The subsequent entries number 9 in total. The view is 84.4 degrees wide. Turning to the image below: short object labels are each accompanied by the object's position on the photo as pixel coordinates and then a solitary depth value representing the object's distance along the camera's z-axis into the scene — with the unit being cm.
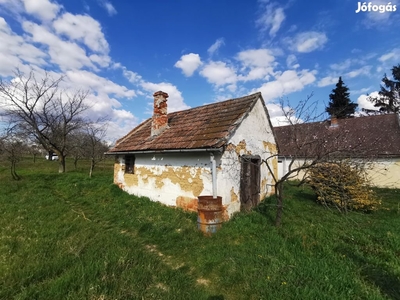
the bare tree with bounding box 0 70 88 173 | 1953
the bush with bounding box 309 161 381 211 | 864
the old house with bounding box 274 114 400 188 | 1569
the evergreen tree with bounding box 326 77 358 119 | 2825
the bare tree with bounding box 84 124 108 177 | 1996
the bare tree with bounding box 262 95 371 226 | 548
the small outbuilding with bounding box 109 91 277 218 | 723
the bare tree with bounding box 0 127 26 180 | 1700
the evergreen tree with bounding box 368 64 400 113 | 2919
